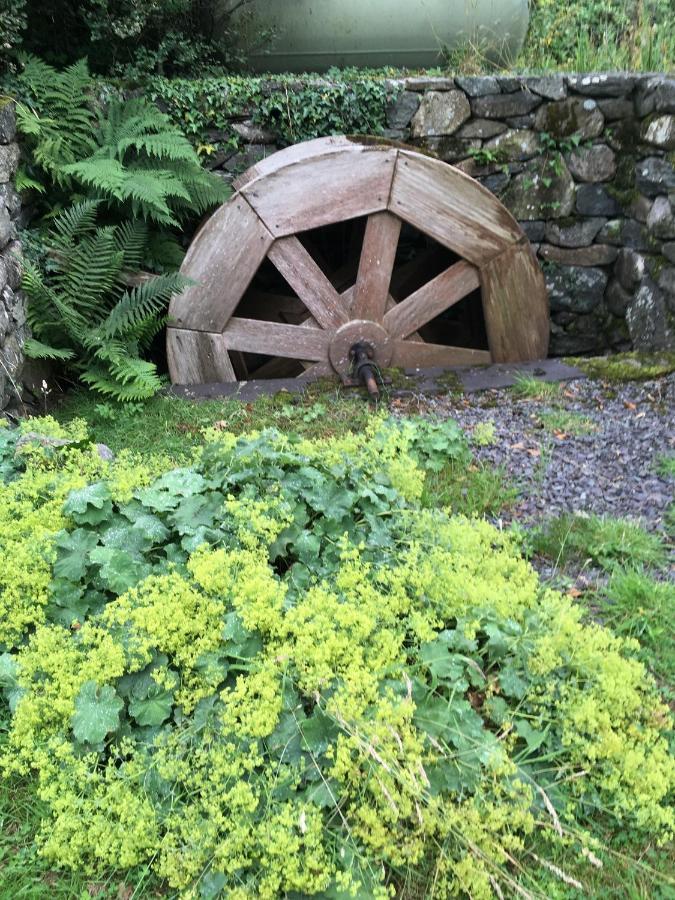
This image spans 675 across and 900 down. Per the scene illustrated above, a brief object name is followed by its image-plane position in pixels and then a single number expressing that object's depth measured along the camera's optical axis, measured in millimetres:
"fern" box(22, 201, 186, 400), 3688
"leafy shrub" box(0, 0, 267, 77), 4043
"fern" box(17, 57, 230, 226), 3686
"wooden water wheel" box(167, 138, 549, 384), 4094
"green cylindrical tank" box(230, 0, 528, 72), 4629
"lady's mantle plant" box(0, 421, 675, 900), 1489
